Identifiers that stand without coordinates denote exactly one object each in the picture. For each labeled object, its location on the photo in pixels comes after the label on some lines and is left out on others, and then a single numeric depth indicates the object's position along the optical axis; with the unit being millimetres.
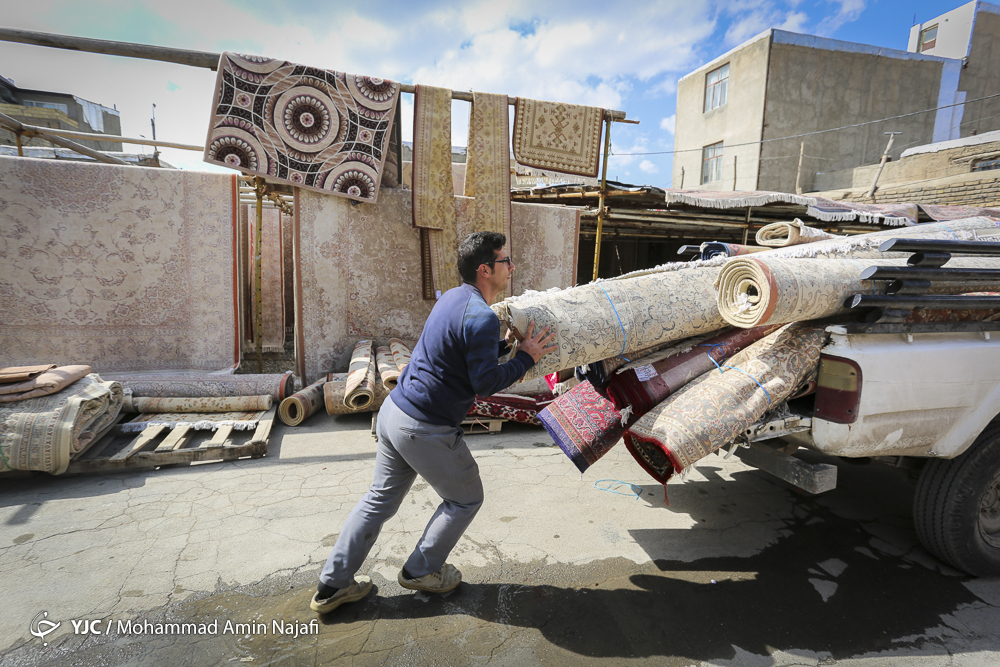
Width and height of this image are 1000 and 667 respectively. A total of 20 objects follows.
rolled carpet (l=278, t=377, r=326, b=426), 4496
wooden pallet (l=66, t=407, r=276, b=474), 3455
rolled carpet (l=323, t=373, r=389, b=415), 4441
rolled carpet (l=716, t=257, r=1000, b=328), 1918
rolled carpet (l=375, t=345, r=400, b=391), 4277
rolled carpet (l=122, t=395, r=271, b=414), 4344
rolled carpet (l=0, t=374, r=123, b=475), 3160
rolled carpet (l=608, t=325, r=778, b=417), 2305
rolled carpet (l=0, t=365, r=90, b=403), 3326
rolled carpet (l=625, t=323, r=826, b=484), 1948
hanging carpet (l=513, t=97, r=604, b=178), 5488
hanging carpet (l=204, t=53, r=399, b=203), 4777
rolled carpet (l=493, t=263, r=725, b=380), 2207
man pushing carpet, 1952
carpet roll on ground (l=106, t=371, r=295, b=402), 4551
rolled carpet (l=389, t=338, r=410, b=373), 4712
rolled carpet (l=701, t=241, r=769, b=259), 2975
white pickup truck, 2057
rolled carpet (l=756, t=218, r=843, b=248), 2983
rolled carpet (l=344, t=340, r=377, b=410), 4332
